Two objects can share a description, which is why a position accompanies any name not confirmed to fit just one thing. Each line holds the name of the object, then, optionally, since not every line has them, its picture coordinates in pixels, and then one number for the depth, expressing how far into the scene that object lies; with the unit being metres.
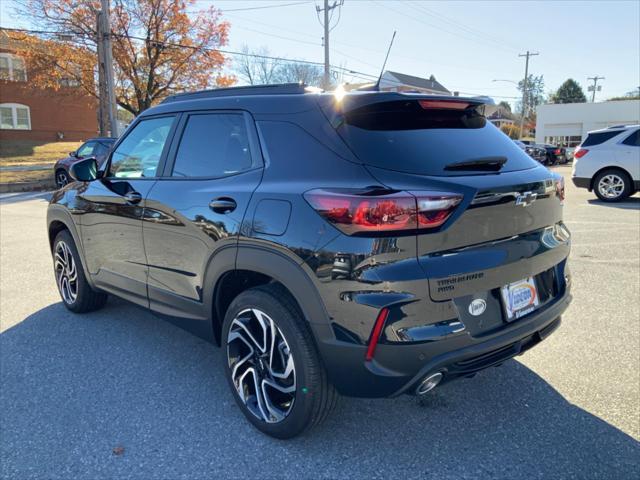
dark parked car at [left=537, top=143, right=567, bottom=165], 31.27
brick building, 34.34
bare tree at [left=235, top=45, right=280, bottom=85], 49.77
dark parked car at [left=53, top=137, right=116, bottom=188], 14.27
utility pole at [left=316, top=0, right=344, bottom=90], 28.02
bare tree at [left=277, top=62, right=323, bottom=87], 42.97
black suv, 2.20
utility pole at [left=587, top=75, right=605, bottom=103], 71.62
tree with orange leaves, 23.91
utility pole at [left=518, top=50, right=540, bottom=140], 52.93
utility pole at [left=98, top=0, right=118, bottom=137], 18.52
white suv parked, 11.30
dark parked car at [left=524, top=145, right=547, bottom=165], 28.49
